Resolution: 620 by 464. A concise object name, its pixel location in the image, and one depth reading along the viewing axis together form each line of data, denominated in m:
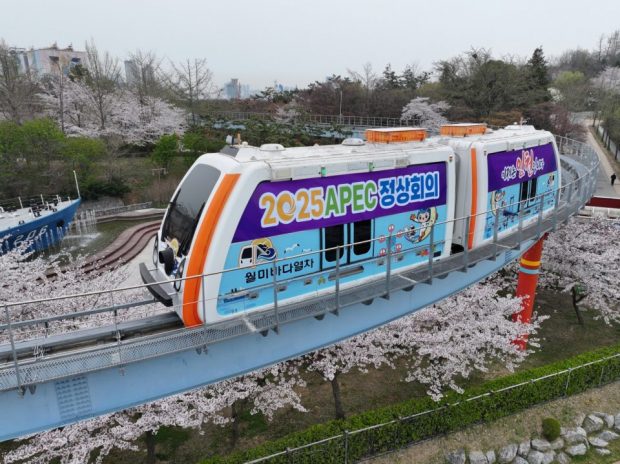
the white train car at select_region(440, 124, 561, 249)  11.20
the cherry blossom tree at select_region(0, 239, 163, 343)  11.09
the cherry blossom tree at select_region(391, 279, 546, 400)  12.87
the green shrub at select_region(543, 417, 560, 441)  13.16
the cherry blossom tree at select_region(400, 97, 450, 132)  48.34
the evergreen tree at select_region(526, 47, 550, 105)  46.89
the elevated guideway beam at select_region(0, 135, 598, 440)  6.07
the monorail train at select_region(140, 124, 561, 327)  7.49
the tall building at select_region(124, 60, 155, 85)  55.97
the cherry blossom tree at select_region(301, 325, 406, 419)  12.48
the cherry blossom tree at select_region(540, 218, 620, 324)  18.64
